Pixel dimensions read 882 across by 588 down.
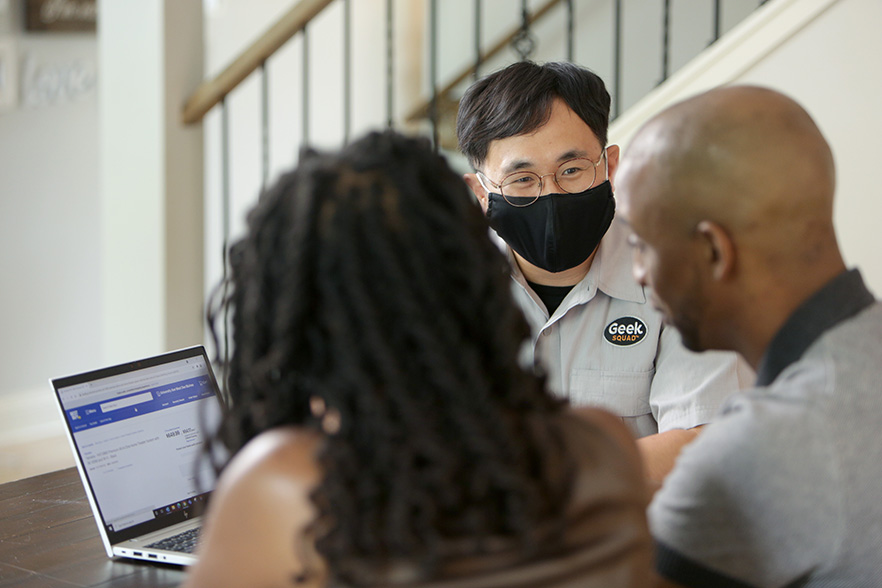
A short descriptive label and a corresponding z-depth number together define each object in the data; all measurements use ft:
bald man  7.71
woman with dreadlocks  6.49
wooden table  8.28
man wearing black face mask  9.48
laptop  8.44
